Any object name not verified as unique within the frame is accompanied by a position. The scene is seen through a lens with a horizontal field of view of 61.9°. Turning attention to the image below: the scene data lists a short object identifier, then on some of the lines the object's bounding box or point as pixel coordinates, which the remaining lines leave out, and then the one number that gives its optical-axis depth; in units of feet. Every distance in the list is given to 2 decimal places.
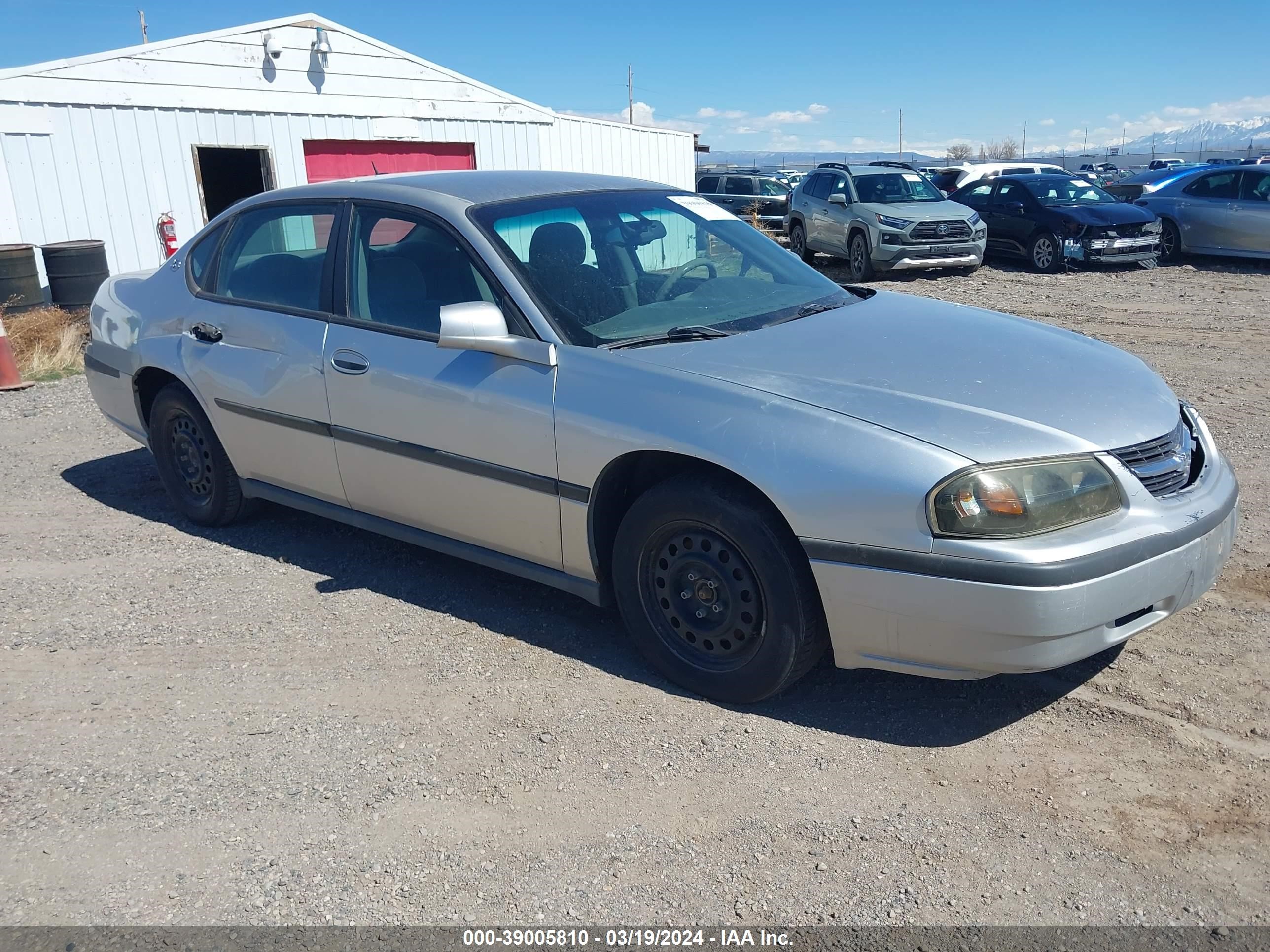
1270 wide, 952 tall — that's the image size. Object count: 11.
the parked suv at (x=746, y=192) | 79.41
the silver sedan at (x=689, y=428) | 10.05
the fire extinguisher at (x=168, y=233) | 42.29
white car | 80.18
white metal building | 38.58
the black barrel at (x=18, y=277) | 34.94
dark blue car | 51.60
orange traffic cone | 29.35
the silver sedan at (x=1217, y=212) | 51.01
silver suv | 50.39
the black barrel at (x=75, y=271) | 35.91
